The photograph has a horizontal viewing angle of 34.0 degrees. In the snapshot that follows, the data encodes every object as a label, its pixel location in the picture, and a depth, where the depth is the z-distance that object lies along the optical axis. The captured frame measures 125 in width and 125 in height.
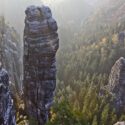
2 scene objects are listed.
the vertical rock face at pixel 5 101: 27.06
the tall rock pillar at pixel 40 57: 40.21
